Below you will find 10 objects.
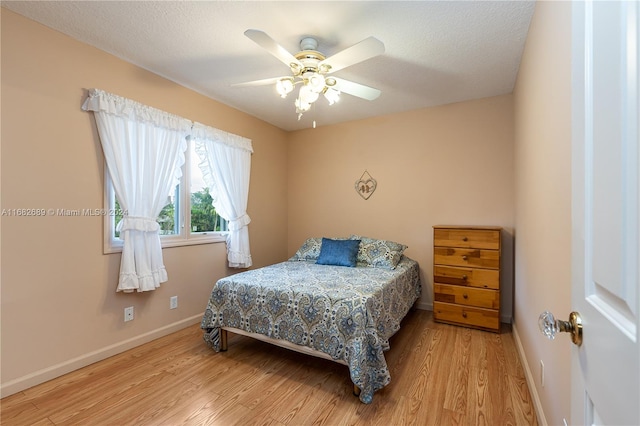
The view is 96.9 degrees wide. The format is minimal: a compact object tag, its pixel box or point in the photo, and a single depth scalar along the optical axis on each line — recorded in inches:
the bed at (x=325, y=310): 74.7
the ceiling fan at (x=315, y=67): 67.8
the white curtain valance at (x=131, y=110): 88.2
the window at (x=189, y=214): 113.9
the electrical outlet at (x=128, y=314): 98.3
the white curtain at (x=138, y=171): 91.4
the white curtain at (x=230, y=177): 125.3
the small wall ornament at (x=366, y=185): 154.2
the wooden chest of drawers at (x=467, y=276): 112.4
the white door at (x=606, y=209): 17.3
